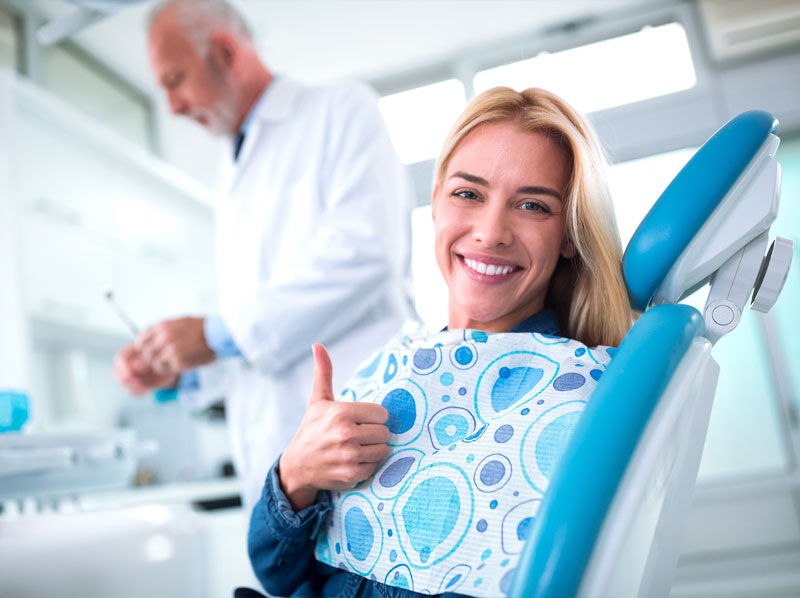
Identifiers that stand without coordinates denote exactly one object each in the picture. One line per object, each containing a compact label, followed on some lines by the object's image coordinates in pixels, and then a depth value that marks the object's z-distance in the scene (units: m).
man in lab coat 1.31
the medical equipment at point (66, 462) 1.10
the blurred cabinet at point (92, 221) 2.60
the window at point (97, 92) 3.26
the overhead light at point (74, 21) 2.19
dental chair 0.52
